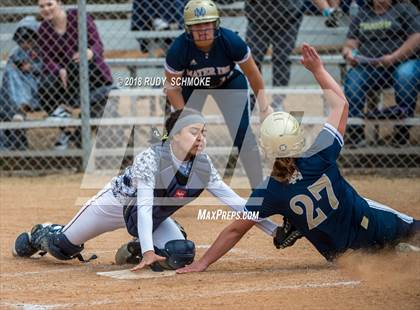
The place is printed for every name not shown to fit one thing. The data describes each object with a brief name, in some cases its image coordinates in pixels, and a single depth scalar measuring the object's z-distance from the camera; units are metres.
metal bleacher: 18.97
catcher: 11.11
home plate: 11.06
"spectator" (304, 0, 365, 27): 18.81
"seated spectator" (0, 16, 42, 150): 19.48
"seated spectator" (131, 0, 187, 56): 19.78
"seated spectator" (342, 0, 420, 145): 17.87
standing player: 14.62
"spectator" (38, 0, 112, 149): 18.98
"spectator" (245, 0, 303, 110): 18.98
